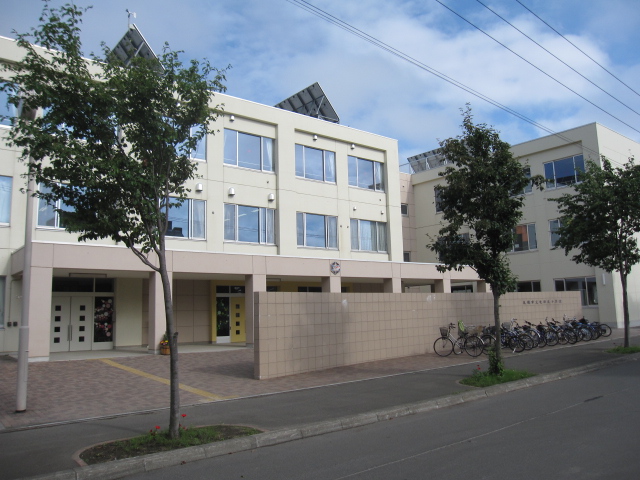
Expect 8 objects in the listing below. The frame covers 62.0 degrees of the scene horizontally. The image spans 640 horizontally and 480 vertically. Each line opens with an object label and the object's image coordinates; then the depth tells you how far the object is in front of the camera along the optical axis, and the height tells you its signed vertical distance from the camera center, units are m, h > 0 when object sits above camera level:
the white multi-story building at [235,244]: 18.59 +2.93
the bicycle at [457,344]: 18.19 -1.30
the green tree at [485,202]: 12.54 +2.44
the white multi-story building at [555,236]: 29.41 +4.33
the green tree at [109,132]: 7.29 +2.63
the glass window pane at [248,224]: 23.43 +3.90
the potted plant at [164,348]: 18.12 -1.13
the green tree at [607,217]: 17.17 +2.84
